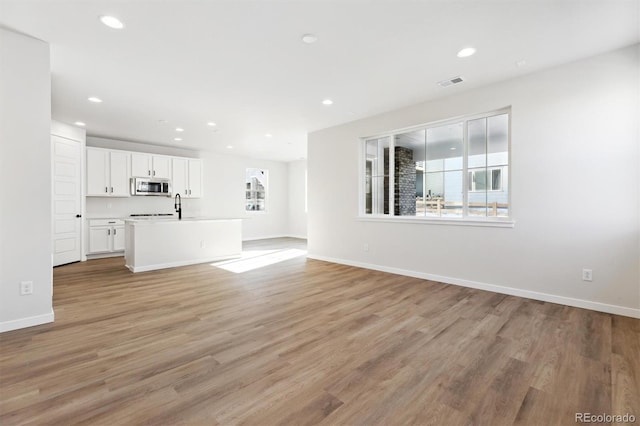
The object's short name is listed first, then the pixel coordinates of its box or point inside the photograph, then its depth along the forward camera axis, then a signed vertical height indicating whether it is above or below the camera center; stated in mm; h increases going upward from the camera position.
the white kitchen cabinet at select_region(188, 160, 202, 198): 7730 +877
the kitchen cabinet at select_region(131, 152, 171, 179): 6762 +1093
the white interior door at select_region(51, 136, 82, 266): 5406 +203
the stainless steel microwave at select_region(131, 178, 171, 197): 6699 +586
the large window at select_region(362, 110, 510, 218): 3920 +626
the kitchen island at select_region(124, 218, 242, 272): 5043 -573
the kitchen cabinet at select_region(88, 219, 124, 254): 6234 -522
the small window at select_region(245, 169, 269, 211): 9523 +724
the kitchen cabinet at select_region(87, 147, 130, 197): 6203 +845
